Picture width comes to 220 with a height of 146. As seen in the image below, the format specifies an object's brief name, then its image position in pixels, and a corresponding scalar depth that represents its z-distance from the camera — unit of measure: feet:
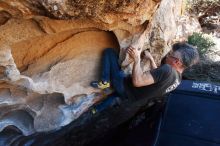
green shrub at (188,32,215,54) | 17.66
